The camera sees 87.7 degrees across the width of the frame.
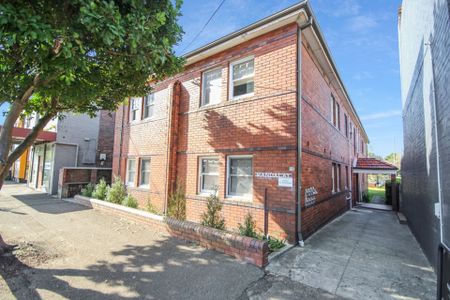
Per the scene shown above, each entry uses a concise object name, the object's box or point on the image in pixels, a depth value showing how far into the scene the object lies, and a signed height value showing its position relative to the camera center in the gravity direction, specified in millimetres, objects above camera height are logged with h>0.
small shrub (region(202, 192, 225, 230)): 6289 -1257
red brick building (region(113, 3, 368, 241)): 6359 +1367
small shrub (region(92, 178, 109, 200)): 10469 -1111
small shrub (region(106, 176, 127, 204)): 9633 -1063
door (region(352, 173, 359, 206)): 16359 -985
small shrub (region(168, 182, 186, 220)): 7281 -1187
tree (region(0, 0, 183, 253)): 3127 +1896
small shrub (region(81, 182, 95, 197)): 11359 -1191
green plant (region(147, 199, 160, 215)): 8695 -1513
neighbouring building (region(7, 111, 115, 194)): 13820 +1240
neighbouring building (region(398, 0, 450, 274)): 3885 +1290
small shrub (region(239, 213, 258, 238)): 5660 -1421
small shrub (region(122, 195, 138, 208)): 9070 -1326
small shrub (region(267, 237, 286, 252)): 5593 -1771
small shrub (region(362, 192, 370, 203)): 19328 -1937
